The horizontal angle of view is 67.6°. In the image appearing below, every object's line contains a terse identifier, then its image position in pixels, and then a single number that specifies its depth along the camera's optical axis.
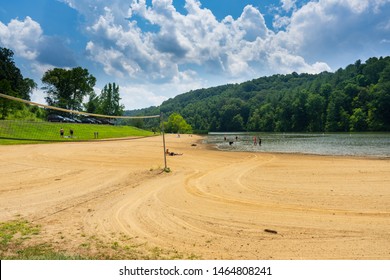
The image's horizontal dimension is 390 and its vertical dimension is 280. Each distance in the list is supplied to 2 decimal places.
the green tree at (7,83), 50.50
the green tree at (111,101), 104.51
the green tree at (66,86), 86.56
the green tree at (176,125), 139.12
